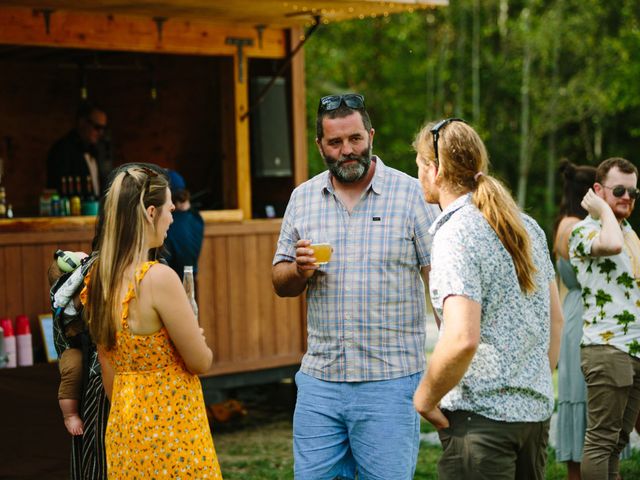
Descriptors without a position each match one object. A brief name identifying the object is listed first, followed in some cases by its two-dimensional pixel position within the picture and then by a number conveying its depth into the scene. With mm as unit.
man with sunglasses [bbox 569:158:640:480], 5262
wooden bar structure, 7586
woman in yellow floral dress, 3449
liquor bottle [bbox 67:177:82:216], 8312
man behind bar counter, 9195
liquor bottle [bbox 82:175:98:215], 8273
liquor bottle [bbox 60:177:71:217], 8250
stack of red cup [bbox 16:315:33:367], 6926
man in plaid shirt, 3965
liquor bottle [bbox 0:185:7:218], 7965
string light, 8109
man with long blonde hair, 3109
